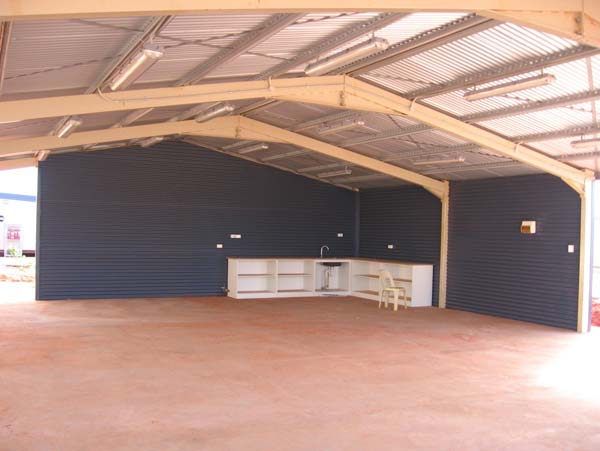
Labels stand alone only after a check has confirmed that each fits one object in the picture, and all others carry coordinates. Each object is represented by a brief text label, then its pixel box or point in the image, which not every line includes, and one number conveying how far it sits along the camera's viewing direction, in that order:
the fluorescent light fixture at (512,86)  6.43
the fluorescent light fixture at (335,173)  13.89
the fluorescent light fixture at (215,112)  9.14
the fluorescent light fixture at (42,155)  11.78
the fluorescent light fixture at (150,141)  12.73
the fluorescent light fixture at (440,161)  10.80
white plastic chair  12.39
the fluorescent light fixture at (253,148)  12.63
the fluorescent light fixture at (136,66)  5.41
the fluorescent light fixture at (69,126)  8.59
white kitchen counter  13.33
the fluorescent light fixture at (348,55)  5.91
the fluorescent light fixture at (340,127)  9.59
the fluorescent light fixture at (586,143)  8.55
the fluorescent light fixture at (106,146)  12.77
